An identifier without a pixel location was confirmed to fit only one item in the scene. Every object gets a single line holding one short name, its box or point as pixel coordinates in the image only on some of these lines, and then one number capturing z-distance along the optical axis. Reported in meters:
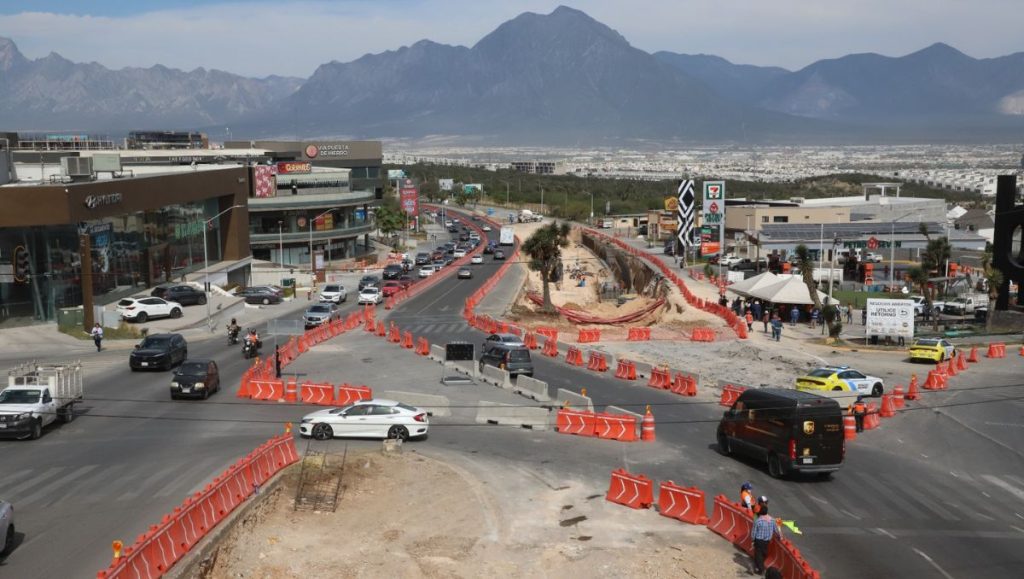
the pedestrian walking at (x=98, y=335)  49.06
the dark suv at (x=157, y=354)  42.56
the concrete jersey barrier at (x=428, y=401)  35.25
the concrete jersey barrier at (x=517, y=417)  33.41
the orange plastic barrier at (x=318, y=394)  36.69
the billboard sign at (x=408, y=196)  130.75
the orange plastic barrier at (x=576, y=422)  32.16
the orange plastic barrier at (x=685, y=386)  38.84
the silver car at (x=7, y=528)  19.00
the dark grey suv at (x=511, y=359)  41.47
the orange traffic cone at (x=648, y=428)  30.95
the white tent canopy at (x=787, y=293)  63.16
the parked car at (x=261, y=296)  74.31
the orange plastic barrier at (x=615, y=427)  31.22
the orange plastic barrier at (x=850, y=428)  32.16
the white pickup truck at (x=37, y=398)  29.31
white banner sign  53.44
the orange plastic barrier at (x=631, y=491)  23.98
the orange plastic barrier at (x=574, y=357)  46.91
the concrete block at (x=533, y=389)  37.16
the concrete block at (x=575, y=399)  34.72
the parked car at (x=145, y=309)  59.81
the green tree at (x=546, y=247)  70.12
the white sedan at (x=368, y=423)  30.58
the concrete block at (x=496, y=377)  39.59
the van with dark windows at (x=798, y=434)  26.05
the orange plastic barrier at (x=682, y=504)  22.97
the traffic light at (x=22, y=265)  56.00
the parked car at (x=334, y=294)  73.38
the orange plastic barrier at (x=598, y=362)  44.91
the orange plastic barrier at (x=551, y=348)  49.64
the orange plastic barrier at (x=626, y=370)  42.75
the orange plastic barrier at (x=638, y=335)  55.81
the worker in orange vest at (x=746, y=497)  21.83
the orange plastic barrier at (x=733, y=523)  21.12
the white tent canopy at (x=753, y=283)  65.88
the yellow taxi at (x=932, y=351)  47.84
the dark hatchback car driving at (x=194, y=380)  36.69
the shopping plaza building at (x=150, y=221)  56.19
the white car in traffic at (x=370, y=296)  71.94
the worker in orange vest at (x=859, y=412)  33.22
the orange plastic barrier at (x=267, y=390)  37.53
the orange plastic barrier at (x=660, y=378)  40.09
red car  78.12
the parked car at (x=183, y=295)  67.62
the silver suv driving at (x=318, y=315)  59.91
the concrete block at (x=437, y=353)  45.81
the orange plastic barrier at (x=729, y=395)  36.66
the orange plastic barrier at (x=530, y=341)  52.22
